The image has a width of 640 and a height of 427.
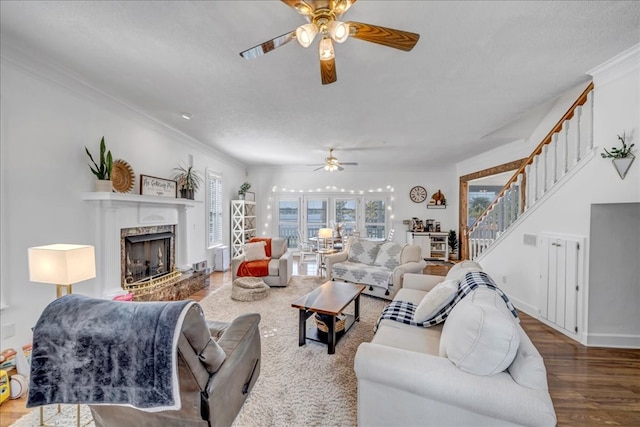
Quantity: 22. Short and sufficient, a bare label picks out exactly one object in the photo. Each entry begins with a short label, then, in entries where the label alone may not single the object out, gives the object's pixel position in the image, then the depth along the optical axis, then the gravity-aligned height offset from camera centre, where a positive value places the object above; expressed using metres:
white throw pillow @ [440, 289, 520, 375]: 1.35 -0.69
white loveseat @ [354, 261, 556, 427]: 1.28 -0.87
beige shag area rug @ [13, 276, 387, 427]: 1.82 -1.43
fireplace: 3.46 -0.65
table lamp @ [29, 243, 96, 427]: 1.82 -0.39
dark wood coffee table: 2.63 -1.01
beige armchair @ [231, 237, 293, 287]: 4.72 -1.10
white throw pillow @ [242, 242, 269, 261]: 4.84 -0.79
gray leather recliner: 1.27 -0.96
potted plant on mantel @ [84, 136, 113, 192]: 3.01 +0.44
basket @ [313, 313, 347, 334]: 2.84 -1.24
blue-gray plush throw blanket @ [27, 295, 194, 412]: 1.18 -0.67
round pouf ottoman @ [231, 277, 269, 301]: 4.08 -1.26
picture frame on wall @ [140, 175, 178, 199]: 3.79 +0.34
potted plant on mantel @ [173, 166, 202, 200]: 4.62 +0.49
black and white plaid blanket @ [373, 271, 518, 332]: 2.03 -0.82
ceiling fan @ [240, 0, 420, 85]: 1.48 +1.03
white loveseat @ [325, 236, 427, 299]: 4.06 -0.94
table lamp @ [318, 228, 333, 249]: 5.59 -0.51
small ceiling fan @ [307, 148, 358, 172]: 5.32 +0.90
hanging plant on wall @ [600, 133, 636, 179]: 2.39 +0.47
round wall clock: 7.74 +0.43
